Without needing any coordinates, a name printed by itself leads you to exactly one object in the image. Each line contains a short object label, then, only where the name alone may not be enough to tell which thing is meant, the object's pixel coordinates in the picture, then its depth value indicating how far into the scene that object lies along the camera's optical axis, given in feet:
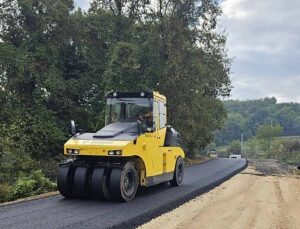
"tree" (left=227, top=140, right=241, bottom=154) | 292.20
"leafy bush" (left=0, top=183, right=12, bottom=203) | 34.72
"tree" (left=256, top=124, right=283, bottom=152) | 259.39
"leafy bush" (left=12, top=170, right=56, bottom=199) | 36.68
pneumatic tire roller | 31.63
